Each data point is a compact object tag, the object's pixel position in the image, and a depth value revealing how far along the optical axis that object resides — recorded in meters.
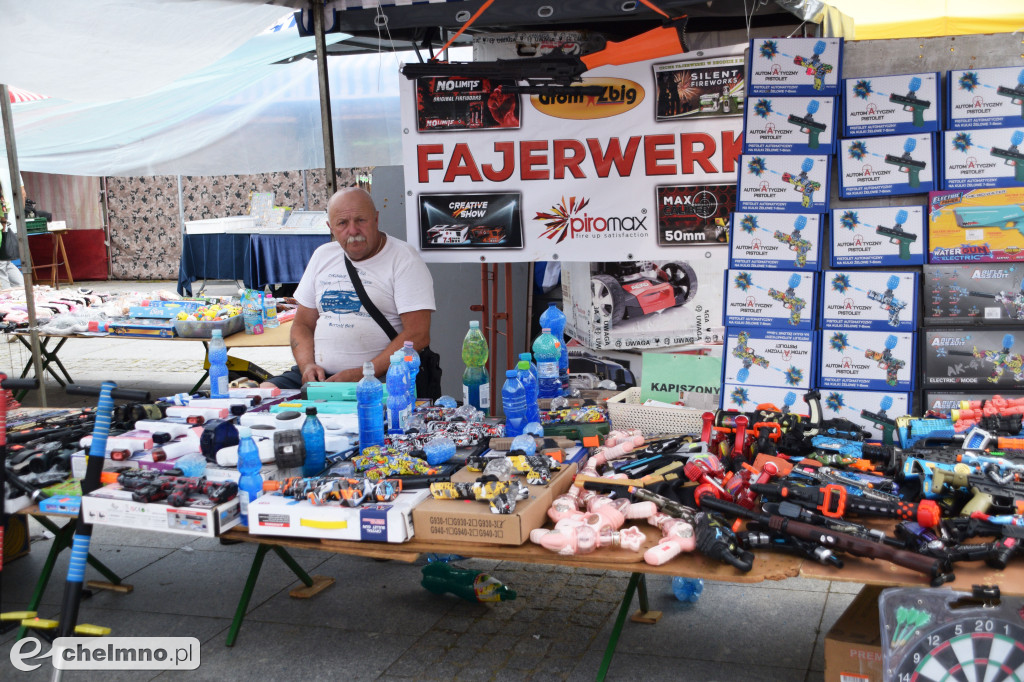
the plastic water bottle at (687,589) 3.95
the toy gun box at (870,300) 3.88
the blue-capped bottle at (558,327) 4.62
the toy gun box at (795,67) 3.99
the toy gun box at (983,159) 3.77
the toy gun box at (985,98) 3.75
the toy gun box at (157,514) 3.07
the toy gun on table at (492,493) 2.90
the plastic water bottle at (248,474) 3.13
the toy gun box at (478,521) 2.85
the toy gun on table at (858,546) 2.50
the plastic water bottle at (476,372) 4.34
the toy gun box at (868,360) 3.91
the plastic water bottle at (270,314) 7.43
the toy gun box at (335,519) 2.92
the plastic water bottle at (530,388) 3.82
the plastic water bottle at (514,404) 3.67
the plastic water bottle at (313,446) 3.42
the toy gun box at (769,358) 4.07
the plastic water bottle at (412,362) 4.25
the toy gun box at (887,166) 3.85
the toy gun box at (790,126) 4.00
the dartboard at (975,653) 2.42
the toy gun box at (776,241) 4.02
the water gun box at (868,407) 3.94
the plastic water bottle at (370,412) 3.65
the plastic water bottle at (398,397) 3.87
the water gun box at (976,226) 3.77
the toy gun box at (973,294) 3.79
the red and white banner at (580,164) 4.96
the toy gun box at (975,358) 3.81
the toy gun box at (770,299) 4.04
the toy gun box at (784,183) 4.01
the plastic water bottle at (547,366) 4.34
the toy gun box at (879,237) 3.87
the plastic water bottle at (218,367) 4.44
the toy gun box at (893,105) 3.84
